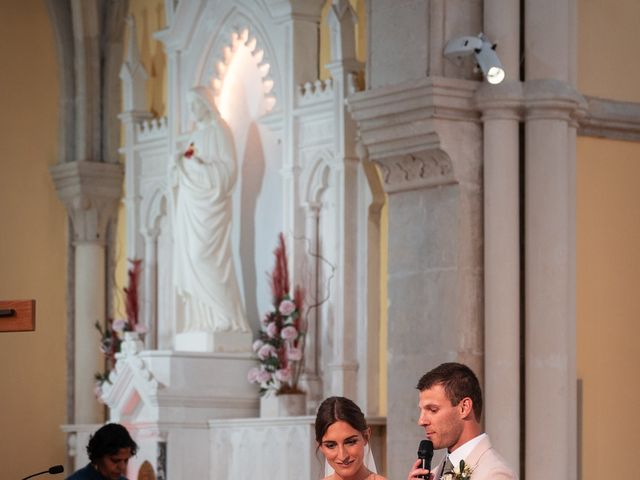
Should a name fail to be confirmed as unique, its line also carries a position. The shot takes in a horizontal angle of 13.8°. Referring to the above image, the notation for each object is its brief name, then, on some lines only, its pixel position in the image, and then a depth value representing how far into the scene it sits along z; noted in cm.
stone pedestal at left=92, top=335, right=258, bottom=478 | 1834
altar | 1769
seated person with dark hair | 1193
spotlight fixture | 1380
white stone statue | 1914
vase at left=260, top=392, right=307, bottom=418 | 1777
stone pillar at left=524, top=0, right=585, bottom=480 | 1403
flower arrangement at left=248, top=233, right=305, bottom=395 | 1784
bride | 848
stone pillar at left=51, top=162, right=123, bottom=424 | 2267
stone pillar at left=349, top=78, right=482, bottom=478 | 1420
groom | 752
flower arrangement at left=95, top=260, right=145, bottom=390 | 2064
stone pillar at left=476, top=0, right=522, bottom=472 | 1401
